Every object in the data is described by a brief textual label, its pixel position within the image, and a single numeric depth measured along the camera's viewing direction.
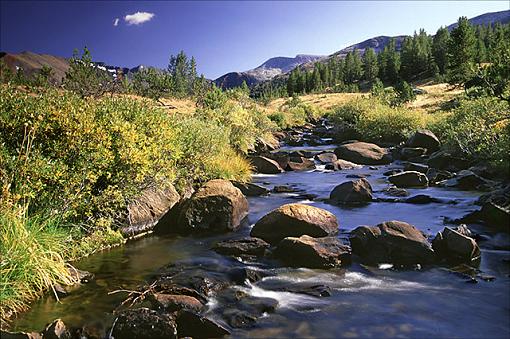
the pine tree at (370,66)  131.88
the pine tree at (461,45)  66.38
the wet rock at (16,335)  5.84
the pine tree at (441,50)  115.50
